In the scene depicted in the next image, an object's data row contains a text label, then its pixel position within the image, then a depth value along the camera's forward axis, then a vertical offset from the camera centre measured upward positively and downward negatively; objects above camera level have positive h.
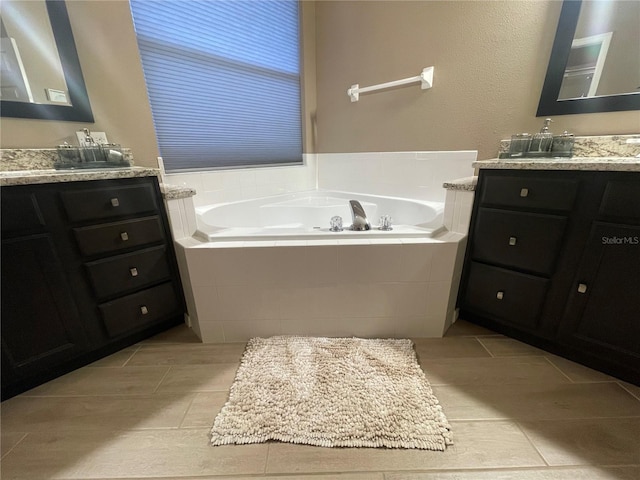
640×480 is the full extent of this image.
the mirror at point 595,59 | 1.17 +0.41
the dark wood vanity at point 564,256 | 0.94 -0.42
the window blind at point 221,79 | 1.64 +0.52
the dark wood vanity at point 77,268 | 0.94 -0.44
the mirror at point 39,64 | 1.16 +0.41
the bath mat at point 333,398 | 0.87 -0.88
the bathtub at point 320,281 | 1.18 -0.57
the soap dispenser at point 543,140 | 1.34 +0.05
